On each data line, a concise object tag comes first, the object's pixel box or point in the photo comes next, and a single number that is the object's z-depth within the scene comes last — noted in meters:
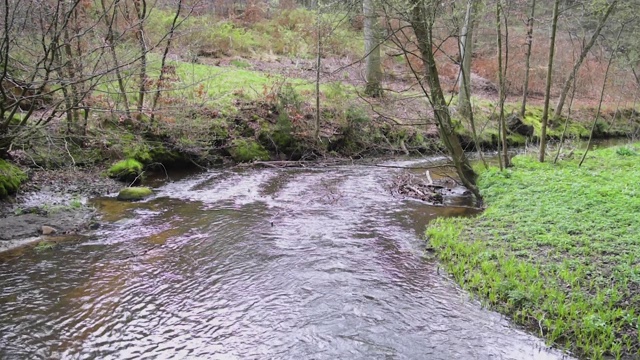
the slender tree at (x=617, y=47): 13.16
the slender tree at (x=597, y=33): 12.27
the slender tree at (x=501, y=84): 11.30
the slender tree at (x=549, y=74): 11.84
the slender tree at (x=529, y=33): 12.99
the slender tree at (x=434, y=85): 9.96
